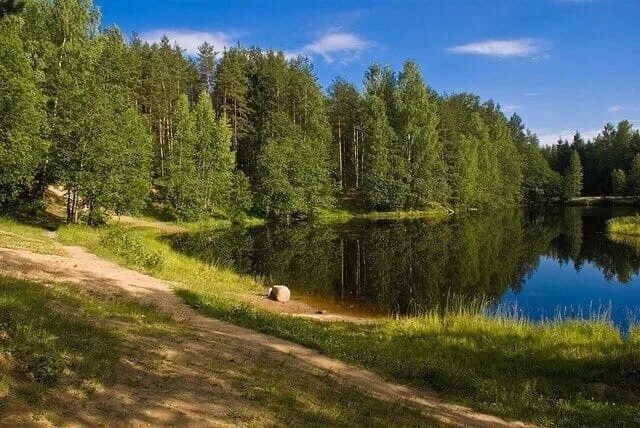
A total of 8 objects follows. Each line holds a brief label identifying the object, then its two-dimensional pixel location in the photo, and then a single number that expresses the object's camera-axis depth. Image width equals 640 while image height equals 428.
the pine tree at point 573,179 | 118.44
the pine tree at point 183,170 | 56.72
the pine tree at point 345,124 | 89.94
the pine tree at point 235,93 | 76.06
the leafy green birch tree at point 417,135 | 82.75
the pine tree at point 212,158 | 61.03
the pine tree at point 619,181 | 113.00
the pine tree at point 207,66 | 82.31
